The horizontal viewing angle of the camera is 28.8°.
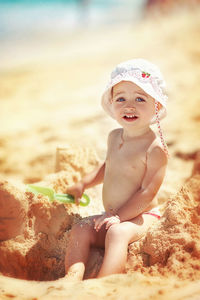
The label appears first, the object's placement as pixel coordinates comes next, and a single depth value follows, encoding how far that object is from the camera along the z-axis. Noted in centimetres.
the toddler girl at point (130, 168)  182
